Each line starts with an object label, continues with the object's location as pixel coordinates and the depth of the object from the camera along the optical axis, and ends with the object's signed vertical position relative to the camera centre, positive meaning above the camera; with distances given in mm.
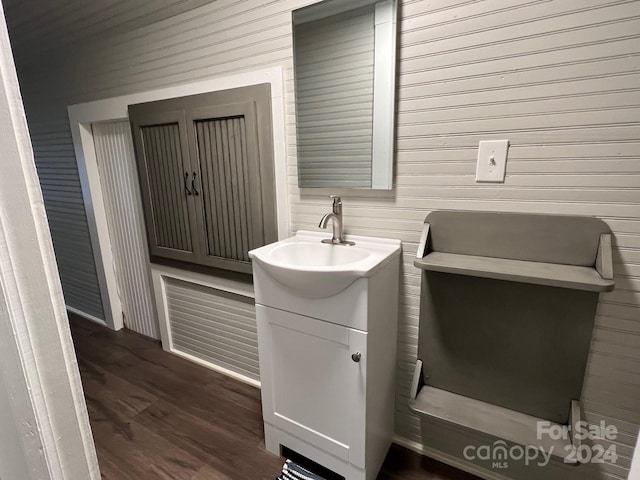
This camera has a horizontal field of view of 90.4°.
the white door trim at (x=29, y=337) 419 -231
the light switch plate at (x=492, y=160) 1106 +10
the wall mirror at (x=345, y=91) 1239 +305
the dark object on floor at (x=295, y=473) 1379 -1314
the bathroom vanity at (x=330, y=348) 1139 -706
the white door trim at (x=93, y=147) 1515 +133
